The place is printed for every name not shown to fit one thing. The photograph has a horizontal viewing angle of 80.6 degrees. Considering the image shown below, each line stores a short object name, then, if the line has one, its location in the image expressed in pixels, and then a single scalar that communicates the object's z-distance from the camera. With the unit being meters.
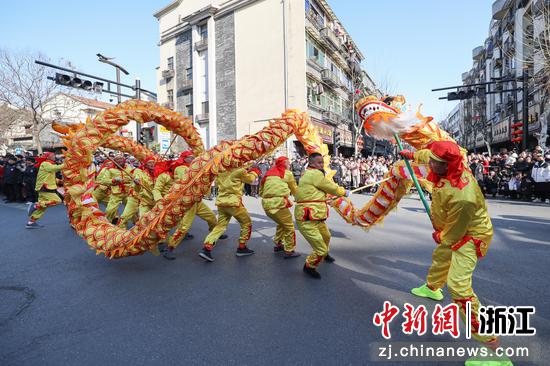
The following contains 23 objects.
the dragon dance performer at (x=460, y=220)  2.51
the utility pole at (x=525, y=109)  13.38
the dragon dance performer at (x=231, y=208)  5.09
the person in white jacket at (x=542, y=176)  10.03
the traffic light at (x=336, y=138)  17.86
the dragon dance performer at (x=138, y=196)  6.09
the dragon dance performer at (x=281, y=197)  4.99
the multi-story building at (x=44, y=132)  26.37
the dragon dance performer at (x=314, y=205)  4.16
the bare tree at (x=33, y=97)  22.39
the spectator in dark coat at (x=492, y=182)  12.44
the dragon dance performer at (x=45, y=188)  7.59
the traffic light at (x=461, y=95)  15.27
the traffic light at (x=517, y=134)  16.88
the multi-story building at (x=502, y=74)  22.66
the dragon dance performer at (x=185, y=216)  5.38
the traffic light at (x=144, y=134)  14.71
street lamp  14.15
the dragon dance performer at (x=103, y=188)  7.01
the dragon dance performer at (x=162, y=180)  5.85
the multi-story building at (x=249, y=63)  22.89
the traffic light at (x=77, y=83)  12.95
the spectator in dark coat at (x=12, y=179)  12.40
